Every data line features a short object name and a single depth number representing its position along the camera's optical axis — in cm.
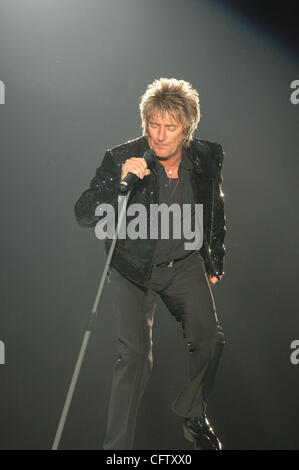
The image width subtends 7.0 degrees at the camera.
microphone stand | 1039
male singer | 1102
